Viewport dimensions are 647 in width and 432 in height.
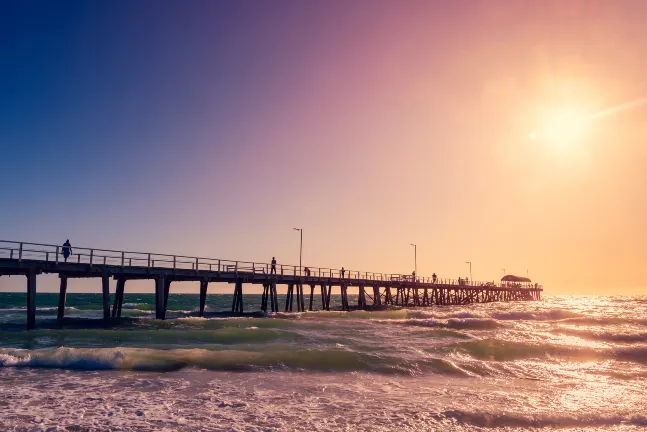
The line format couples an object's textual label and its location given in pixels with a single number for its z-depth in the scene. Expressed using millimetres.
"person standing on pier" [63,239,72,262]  25906
